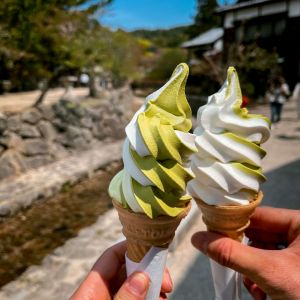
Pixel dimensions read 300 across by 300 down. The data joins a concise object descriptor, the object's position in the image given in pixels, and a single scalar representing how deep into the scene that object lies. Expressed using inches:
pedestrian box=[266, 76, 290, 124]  507.2
